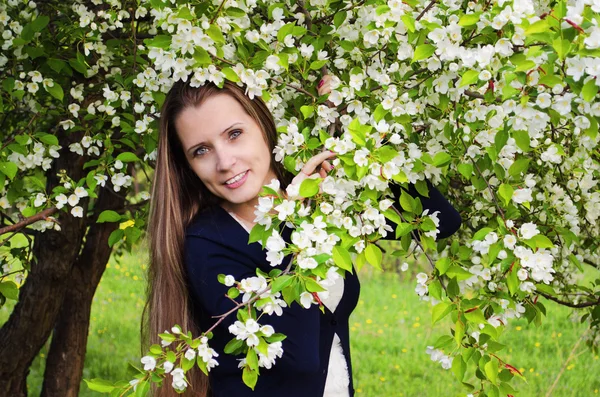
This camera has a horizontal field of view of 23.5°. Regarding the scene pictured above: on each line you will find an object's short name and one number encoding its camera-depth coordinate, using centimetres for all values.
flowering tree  190
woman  220
